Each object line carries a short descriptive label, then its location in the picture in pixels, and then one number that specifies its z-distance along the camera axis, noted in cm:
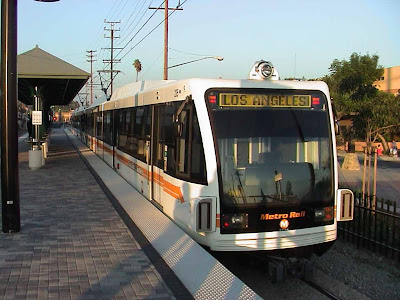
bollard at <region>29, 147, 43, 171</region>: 1639
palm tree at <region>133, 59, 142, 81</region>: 7356
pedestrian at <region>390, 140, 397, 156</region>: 3222
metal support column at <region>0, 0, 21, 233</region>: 657
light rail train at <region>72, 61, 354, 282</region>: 593
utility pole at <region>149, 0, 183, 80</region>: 2298
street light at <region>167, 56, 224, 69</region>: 2384
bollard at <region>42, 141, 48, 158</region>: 2076
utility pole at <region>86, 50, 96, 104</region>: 7538
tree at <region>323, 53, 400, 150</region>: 1958
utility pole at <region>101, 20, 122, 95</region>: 4592
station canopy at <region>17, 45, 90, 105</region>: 1645
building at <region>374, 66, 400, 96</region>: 4816
